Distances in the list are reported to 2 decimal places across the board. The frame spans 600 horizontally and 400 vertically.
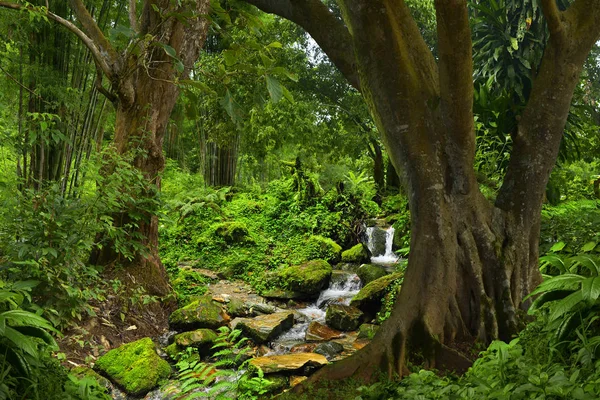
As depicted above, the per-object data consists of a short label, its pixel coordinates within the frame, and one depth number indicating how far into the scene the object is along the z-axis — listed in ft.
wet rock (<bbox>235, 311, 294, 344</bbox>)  19.56
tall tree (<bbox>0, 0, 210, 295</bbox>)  18.16
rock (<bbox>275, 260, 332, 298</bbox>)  25.89
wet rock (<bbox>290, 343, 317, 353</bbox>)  18.74
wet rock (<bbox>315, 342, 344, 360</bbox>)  18.16
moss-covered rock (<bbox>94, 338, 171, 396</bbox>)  14.85
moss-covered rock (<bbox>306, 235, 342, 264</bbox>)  30.48
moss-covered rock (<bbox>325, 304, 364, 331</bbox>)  21.40
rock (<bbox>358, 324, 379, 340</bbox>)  19.40
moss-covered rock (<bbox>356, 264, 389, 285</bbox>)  25.91
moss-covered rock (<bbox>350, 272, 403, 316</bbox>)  22.50
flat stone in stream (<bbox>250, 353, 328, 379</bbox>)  16.05
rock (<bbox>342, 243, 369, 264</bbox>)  29.71
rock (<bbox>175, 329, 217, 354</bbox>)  17.69
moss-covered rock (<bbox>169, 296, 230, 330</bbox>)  19.42
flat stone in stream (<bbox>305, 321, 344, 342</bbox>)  20.15
